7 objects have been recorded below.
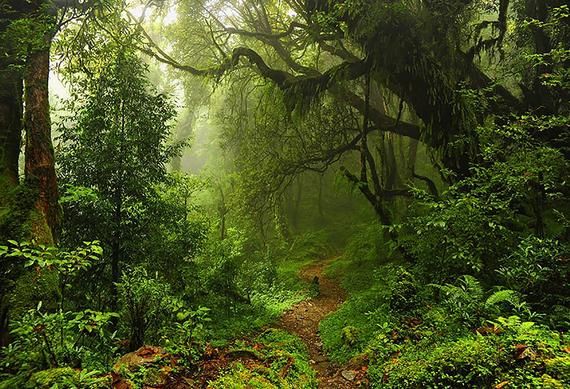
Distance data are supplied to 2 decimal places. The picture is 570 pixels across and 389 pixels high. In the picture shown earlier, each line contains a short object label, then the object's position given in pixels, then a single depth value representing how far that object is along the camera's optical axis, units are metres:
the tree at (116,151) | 7.76
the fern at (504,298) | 5.12
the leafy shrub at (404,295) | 7.27
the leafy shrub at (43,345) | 3.64
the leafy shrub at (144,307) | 5.50
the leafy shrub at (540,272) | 5.77
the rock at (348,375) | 5.69
